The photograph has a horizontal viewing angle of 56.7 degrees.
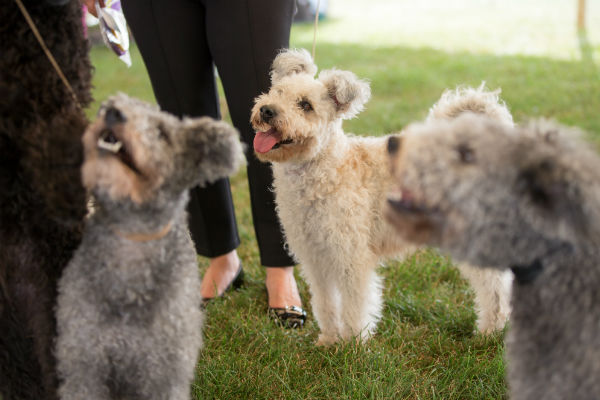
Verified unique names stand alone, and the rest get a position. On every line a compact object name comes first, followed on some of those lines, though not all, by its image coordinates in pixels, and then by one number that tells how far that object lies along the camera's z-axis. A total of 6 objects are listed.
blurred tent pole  10.97
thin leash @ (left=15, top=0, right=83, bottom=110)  1.64
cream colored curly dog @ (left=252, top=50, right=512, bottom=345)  2.73
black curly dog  1.60
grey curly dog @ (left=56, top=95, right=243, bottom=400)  1.53
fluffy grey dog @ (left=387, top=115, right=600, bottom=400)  1.37
